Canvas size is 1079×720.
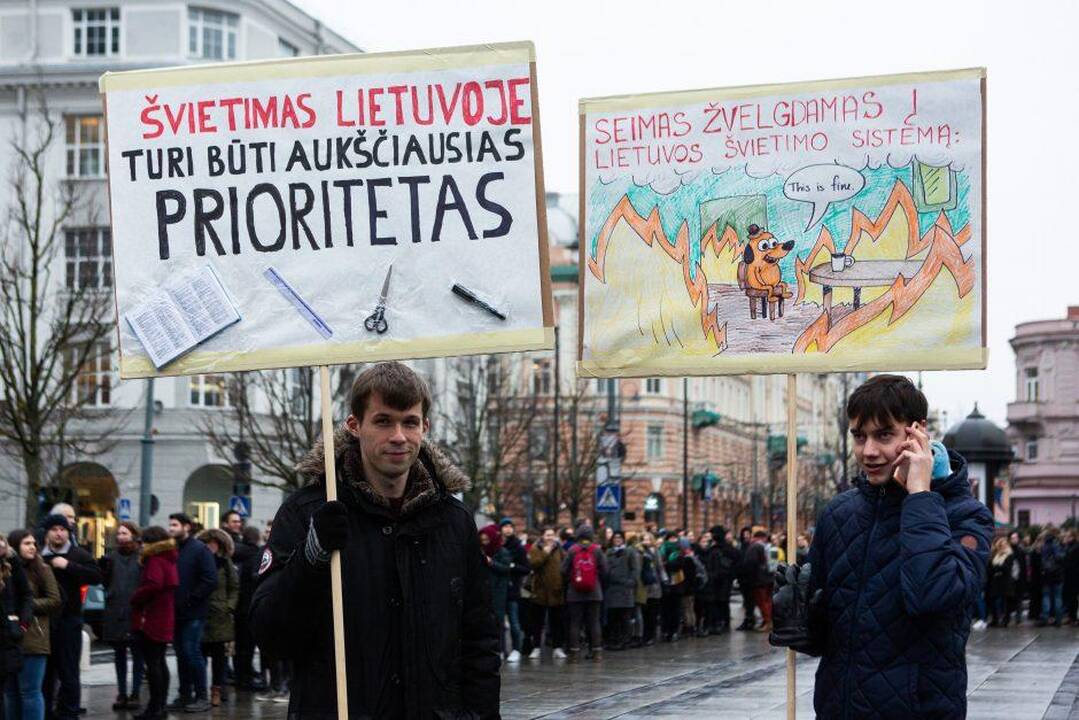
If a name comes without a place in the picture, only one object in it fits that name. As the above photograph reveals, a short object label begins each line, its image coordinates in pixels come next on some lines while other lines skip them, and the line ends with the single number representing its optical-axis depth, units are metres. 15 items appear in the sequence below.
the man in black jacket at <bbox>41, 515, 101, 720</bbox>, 15.16
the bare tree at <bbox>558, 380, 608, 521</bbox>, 53.47
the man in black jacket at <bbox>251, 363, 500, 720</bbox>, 5.26
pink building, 112.12
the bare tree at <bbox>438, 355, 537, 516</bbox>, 49.75
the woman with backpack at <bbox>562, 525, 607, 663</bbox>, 24.92
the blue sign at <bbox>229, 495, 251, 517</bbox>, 35.34
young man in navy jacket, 5.49
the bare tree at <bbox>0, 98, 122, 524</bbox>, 32.47
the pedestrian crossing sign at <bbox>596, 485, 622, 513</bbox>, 34.22
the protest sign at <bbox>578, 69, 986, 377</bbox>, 7.31
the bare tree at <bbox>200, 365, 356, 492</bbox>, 41.97
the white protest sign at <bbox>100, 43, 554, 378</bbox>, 6.38
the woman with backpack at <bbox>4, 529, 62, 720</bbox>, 13.40
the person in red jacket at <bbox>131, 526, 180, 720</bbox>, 16.39
